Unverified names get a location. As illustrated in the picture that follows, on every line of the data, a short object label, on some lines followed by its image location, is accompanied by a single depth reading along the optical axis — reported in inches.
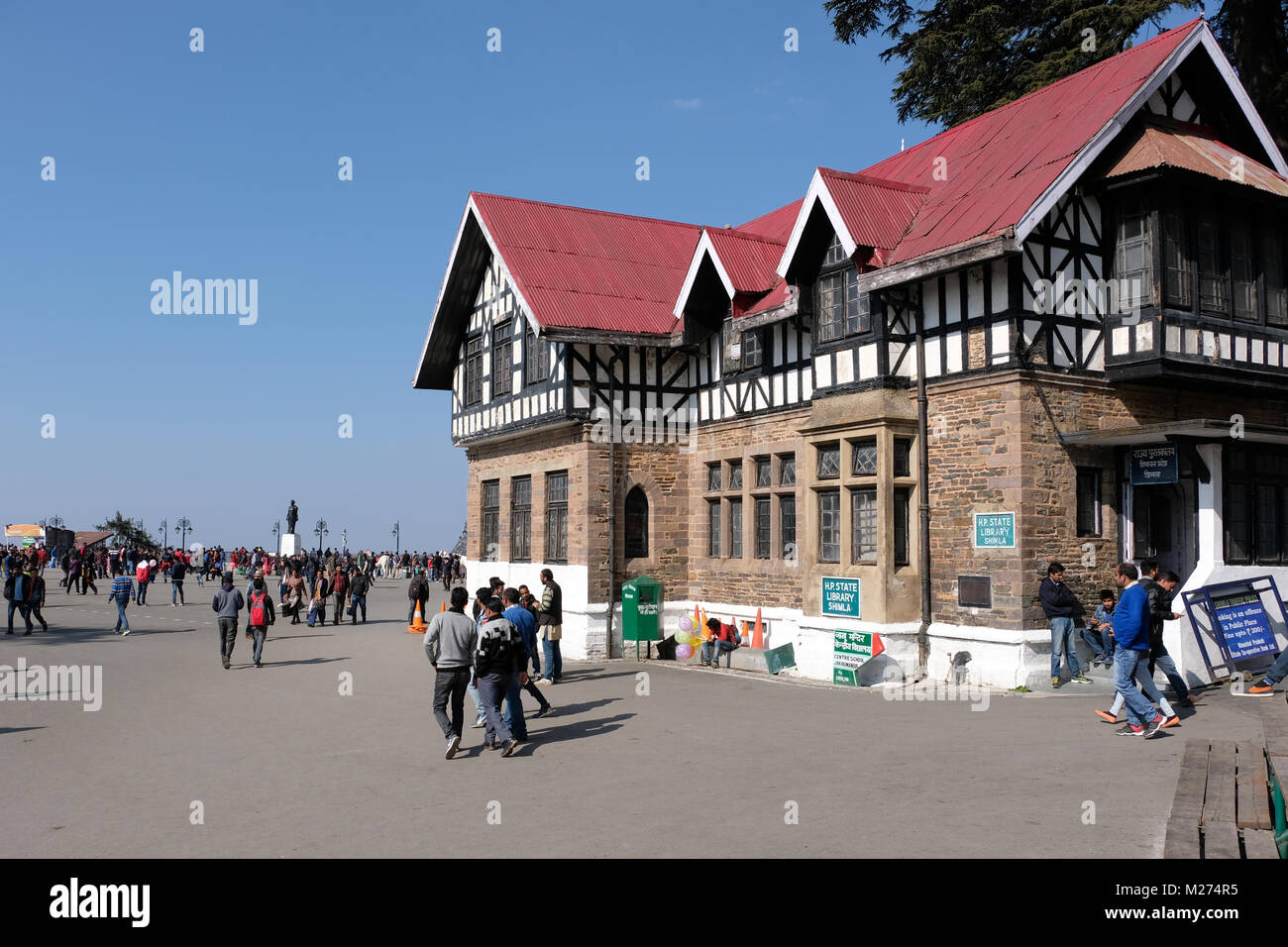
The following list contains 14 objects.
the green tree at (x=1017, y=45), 895.7
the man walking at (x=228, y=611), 725.3
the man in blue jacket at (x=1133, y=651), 413.7
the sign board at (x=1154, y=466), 573.3
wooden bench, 251.0
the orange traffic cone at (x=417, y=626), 1054.8
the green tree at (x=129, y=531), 3617.1
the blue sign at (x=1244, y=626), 550.3
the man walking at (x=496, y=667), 438.6
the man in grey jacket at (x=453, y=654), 443.2
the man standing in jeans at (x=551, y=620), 659.4
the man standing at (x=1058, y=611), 549.6
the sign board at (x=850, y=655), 638.5
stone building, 575.5
